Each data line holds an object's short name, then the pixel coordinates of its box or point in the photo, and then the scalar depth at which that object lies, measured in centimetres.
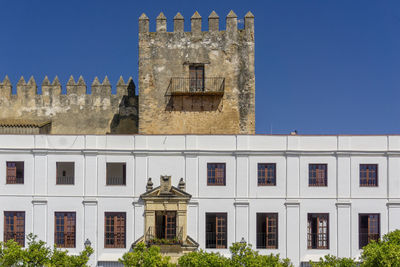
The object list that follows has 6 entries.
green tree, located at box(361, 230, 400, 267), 2766
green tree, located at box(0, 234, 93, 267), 3002
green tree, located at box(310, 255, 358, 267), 2914
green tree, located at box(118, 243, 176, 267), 2983
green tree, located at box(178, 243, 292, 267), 2966
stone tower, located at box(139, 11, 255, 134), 3759
